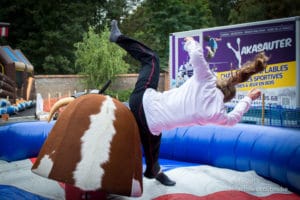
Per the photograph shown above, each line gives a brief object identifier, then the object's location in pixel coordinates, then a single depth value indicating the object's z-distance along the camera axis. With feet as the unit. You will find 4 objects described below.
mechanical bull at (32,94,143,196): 8.07
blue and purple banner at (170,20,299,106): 21.89
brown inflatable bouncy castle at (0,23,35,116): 39.55
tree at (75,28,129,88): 59.52
